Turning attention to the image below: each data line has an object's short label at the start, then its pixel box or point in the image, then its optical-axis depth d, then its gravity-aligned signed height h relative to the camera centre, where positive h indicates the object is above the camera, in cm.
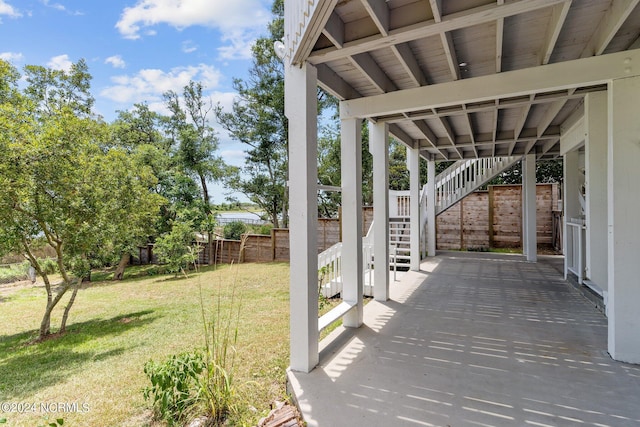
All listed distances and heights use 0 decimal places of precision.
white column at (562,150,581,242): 536 +40
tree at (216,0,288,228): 1213 +371
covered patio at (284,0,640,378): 223 +117
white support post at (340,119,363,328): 338 -23
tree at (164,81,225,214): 1302 +348
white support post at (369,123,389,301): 446 +0
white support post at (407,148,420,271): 655 -14
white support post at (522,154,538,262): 727 +9
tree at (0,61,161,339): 466 +44
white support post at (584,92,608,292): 337 +27
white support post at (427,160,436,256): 834 +1
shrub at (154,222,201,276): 1077 -113
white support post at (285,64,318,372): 246 -1
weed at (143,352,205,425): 219 -128
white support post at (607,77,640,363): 248 -5
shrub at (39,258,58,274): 755 -128
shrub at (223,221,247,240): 1401 -76
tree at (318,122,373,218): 1235 +182
